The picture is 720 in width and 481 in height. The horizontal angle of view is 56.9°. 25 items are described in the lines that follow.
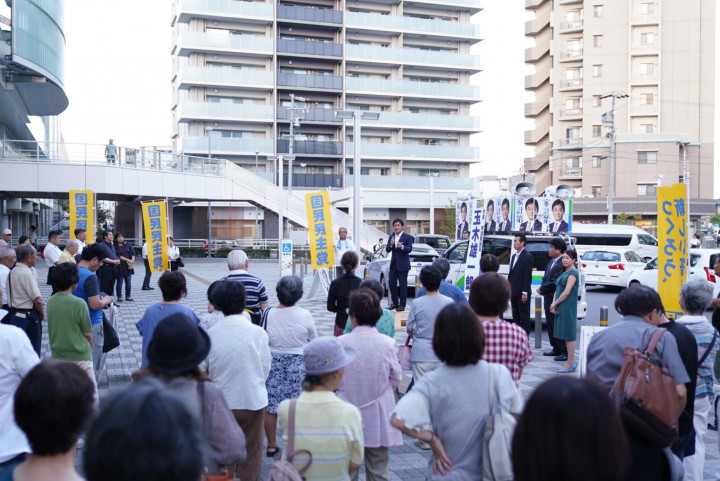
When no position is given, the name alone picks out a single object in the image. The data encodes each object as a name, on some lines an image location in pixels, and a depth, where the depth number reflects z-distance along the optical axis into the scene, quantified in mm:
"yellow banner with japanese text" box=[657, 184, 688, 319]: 7379
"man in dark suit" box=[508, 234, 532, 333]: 10289
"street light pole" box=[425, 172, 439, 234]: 41878
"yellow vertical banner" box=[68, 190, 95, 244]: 16891
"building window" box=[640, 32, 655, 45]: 55125
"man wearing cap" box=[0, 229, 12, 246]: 16353
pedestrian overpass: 28969
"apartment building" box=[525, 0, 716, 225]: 53969
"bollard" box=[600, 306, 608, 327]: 9049
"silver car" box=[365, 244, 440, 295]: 17516
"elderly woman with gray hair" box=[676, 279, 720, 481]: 4605
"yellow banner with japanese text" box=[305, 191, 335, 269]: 16766
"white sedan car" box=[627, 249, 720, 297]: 15702
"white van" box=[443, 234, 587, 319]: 12266
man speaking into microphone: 13648
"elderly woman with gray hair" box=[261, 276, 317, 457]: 5305
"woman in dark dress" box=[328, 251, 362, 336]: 7387
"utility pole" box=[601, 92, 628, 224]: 41750
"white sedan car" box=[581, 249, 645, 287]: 21141
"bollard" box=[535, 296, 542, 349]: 10938
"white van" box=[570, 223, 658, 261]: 28188
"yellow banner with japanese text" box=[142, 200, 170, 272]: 17906
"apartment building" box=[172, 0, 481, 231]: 48625
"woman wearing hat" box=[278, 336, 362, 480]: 3135
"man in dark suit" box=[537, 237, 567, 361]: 9570
